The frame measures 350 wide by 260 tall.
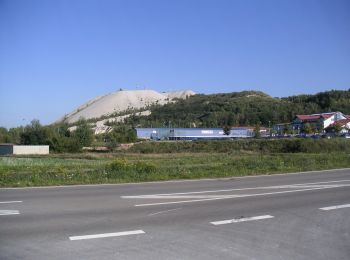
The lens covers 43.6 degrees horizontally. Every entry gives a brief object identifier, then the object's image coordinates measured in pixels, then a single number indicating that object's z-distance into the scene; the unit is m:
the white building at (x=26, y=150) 76.51
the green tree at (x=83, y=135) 88.68
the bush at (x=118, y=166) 23.20
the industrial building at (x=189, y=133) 123.38
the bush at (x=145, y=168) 23.09
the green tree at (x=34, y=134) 95.11
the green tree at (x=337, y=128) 111.47
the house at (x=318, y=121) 127.82
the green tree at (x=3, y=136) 128.50
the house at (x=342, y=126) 116.16
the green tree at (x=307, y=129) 119.31
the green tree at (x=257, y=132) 115.69
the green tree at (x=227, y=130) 125.50
